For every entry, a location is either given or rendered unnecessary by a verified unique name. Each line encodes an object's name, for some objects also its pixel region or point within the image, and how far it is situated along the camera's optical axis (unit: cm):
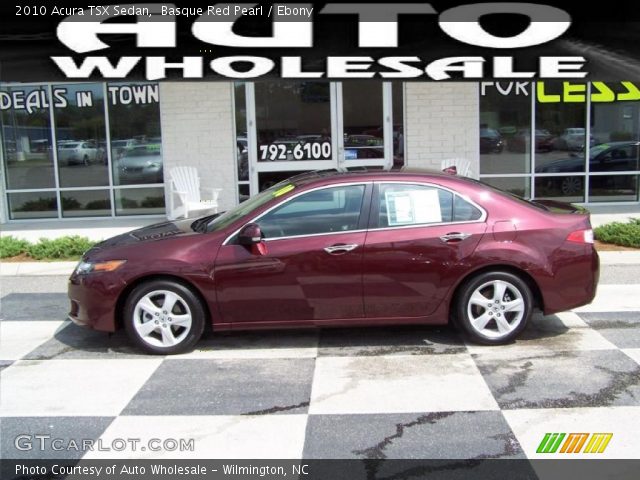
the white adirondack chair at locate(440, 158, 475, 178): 1182
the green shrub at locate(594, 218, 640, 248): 945
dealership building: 1209
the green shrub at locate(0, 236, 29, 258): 998
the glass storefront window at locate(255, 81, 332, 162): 1208
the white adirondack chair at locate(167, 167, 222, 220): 1149
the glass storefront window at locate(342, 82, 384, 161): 1211
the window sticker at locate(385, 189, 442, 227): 575
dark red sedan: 560
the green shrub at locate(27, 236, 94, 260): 983
